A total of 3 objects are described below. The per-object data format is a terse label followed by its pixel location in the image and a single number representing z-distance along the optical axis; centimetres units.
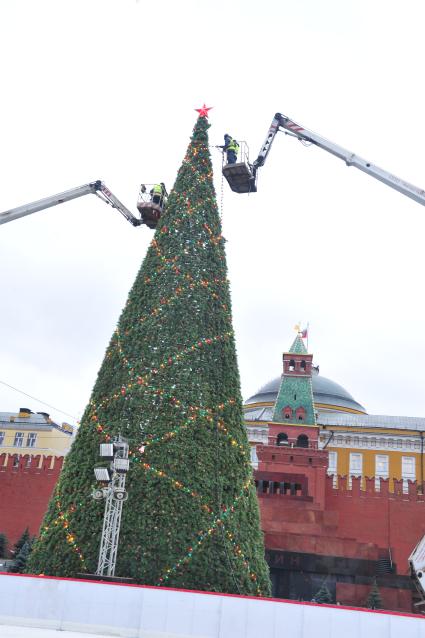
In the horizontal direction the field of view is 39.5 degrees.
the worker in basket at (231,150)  1705
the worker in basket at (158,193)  1830
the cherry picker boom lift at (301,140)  1462
